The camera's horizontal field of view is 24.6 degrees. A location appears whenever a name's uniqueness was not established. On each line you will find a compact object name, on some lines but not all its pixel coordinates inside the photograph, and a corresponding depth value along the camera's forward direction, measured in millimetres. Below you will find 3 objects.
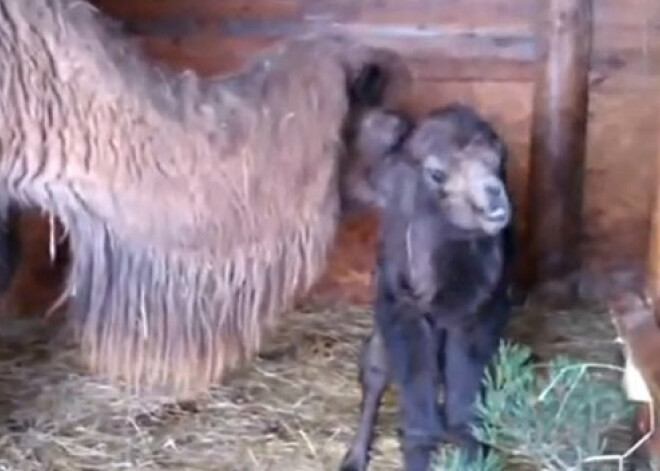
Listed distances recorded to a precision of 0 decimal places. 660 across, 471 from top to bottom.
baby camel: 2396
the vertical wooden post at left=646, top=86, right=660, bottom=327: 2619
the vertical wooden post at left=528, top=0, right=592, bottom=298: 3273
